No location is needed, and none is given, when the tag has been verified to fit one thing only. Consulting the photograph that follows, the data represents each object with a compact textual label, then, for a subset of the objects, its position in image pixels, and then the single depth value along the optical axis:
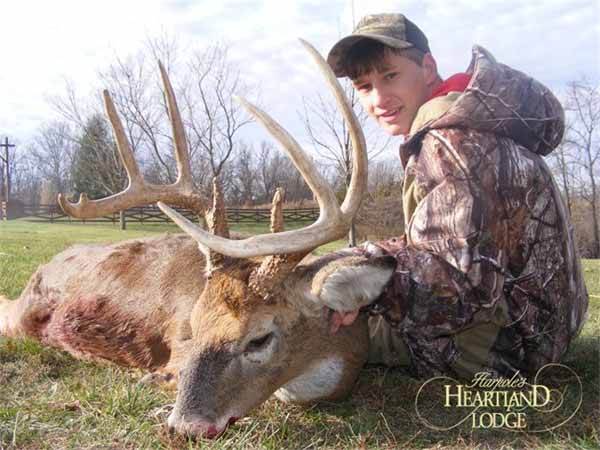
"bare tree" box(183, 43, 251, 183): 16.66
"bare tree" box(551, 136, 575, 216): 13.97
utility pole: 28.01
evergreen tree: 22.30
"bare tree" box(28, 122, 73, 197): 29.11
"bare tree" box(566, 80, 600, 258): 16.59
